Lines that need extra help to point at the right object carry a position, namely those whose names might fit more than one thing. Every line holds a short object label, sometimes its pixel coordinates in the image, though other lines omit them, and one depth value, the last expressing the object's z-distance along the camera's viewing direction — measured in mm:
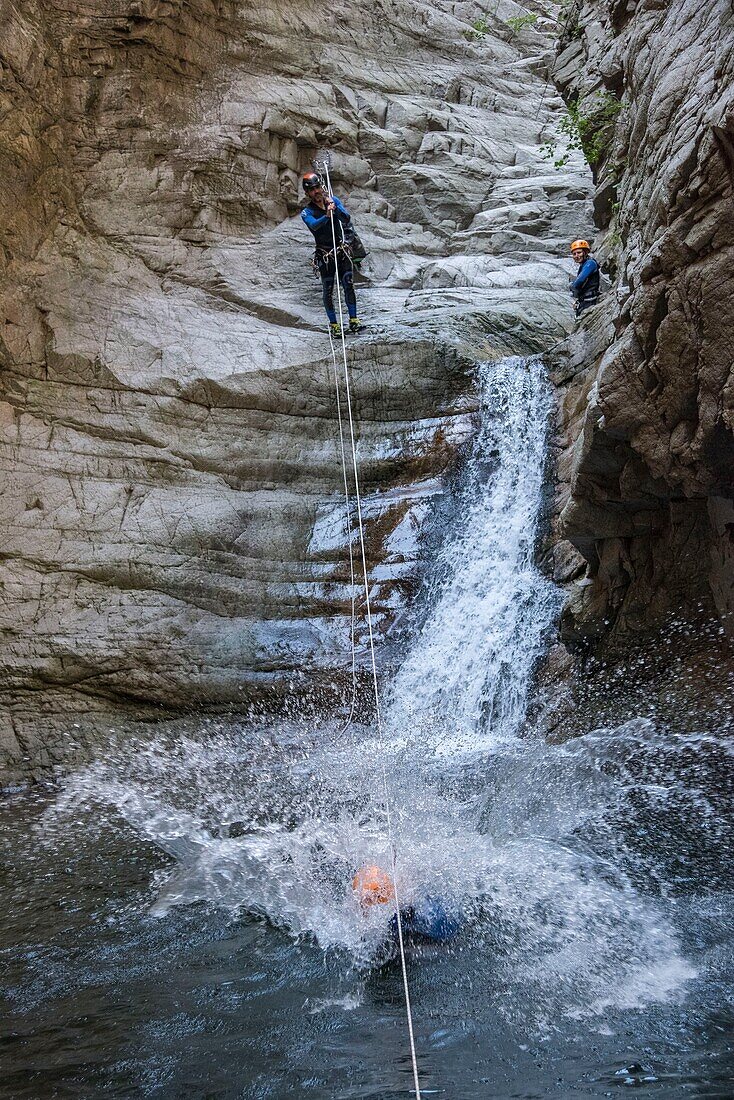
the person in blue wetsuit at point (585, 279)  10438
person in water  4297
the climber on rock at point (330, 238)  10445
